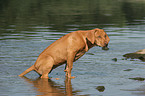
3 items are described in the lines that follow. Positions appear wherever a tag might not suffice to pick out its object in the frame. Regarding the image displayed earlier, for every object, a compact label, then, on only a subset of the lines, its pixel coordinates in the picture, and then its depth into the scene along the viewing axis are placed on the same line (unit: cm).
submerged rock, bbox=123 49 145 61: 1709
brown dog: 1298
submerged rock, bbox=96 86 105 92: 1157
